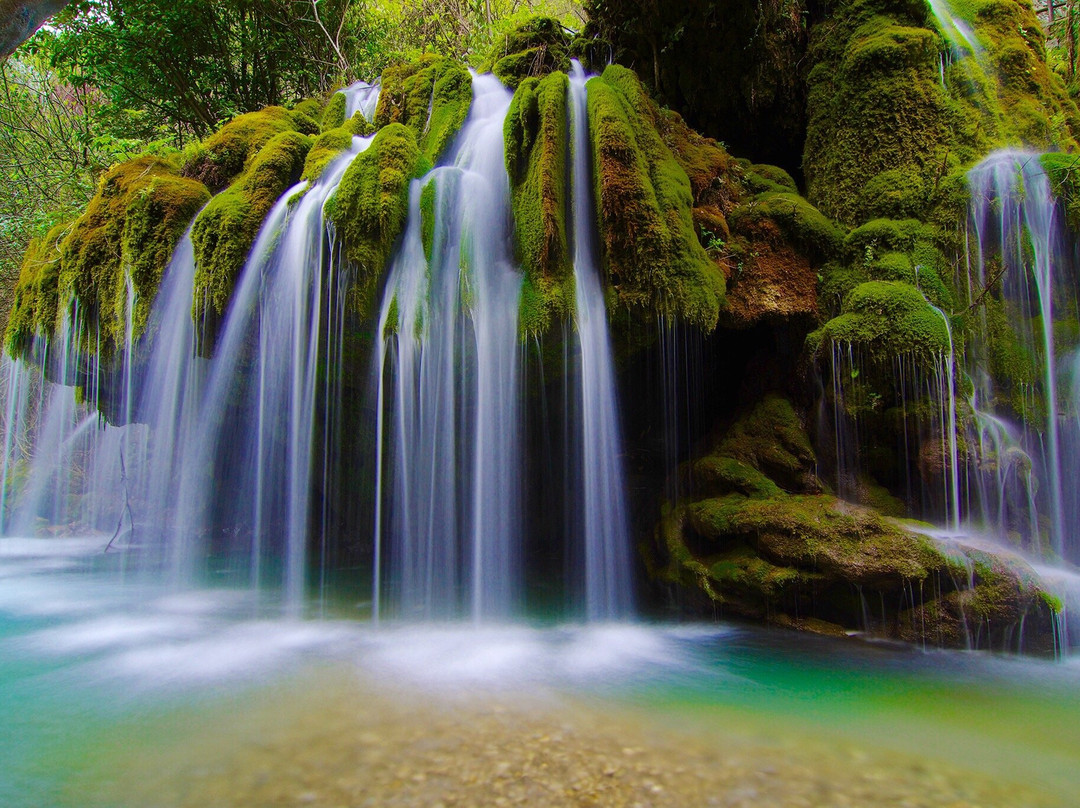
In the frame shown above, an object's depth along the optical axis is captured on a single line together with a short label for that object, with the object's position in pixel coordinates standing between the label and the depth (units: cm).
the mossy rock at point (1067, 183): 571
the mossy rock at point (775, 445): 543
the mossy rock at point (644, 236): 512
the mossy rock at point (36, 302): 684
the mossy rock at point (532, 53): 775
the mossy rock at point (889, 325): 520
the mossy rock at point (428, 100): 677
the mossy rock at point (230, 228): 571
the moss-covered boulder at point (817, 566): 438
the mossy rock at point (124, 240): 608
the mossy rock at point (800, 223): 616
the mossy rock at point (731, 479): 531
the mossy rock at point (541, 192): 521
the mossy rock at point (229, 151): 681
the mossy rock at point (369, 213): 541
